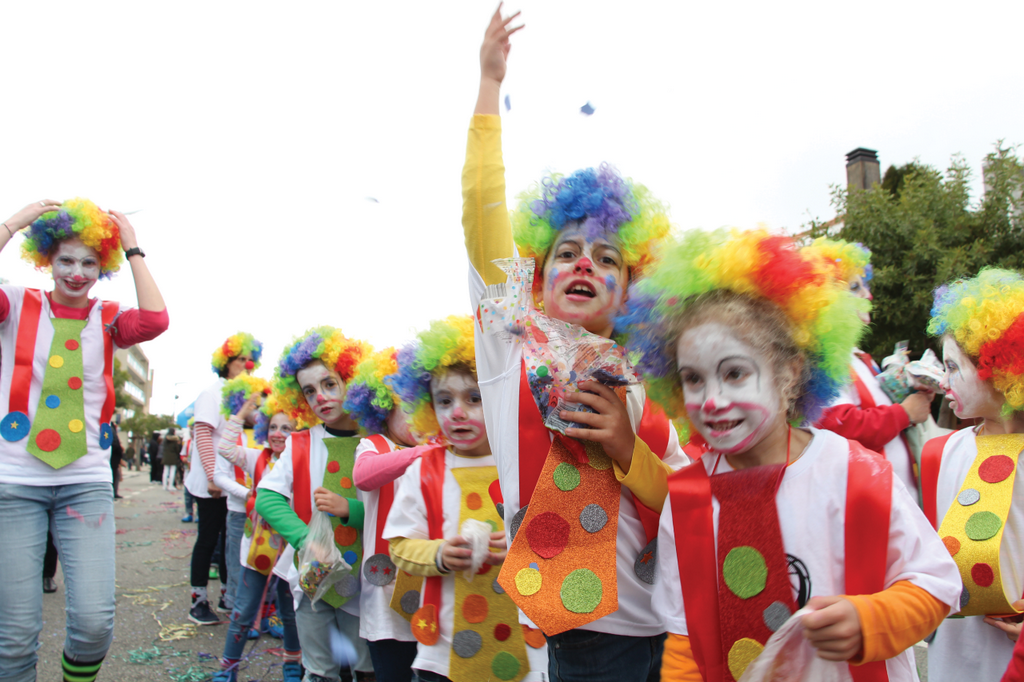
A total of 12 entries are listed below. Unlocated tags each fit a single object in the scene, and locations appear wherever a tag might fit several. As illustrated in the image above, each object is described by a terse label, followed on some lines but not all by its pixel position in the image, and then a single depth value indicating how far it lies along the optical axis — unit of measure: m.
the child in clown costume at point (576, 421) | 1.80
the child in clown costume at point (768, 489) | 1.51
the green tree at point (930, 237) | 12.79
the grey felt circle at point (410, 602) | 2.90
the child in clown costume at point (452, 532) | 2.49
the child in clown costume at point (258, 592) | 4.04
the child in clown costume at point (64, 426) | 3.00
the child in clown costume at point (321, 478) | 3.37
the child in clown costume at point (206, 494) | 5.69
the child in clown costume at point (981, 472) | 2.24
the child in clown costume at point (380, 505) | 3.07
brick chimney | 21.09
